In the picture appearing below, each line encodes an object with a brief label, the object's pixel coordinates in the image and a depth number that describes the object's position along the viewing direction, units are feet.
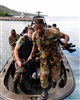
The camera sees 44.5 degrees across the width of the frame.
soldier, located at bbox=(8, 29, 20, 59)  7.92
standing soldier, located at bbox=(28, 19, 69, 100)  4.50
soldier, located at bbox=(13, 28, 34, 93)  5.58
